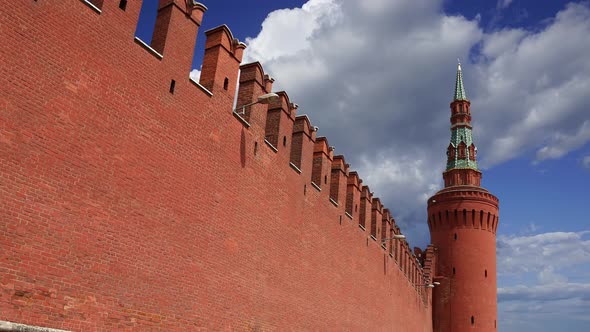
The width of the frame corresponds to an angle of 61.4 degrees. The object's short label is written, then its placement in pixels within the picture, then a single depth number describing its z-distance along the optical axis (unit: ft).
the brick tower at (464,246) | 129.70
